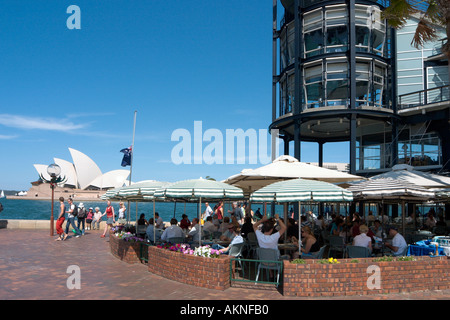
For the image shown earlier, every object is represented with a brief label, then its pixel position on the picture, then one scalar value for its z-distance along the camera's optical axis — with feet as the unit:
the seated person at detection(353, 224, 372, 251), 31.65
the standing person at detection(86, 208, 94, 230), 74.43
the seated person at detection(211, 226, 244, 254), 31.14
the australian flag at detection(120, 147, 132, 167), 94.89
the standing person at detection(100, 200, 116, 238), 65.00
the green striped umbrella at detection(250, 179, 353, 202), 27.12
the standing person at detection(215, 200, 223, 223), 81.41
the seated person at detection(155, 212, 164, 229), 50.54
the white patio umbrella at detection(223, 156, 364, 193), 38.52
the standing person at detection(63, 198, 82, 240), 60.34
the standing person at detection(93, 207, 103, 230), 76.56
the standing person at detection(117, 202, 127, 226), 78.02
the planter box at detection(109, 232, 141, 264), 38.14
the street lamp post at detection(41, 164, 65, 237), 64.80
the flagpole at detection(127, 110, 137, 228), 92.23
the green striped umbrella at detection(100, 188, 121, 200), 41.52
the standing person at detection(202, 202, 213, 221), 82.50
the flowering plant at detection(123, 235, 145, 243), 38.98
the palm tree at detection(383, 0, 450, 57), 44.65
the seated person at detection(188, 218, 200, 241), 39.85
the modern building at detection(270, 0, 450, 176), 80.23
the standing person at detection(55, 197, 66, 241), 56.03
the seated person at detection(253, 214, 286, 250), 29.48
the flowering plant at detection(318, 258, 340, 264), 26.21
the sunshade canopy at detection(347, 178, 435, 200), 32.89
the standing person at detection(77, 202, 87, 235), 65.27
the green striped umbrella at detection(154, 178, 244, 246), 30.81
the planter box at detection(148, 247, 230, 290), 27.17
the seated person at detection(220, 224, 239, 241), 38.71
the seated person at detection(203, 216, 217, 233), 46.57
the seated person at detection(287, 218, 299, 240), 39.27
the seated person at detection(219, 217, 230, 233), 46.24
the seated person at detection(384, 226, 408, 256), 32.50
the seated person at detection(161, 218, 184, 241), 37.58
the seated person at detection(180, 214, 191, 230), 51.47
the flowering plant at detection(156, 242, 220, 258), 29.04
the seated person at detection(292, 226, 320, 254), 31.32
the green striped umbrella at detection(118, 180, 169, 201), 36.96
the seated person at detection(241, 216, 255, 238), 41.37
